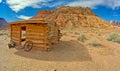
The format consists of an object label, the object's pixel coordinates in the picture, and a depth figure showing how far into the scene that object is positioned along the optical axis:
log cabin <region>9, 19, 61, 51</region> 4.50
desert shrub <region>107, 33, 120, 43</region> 6.25
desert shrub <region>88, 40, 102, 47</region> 5.21
